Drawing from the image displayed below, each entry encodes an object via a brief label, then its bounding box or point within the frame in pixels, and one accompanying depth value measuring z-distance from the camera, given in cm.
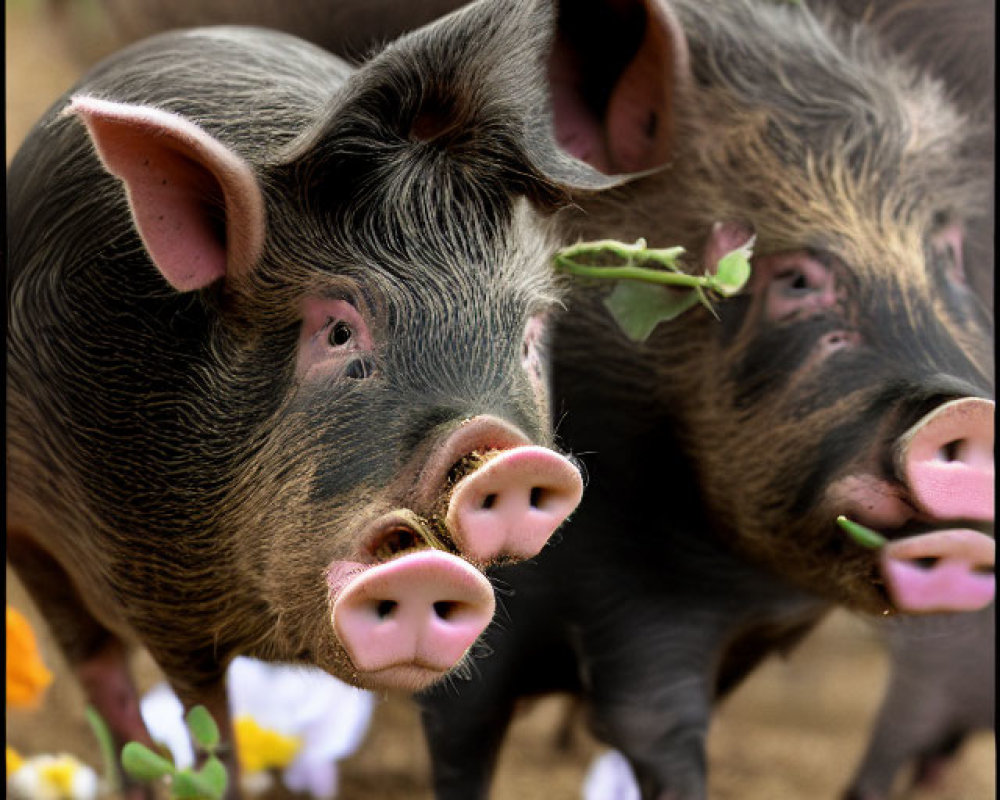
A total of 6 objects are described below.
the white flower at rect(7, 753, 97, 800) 539
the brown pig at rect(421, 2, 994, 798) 468
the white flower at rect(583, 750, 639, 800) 575
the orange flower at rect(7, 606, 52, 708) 539
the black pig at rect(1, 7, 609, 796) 337
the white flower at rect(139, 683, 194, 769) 482
